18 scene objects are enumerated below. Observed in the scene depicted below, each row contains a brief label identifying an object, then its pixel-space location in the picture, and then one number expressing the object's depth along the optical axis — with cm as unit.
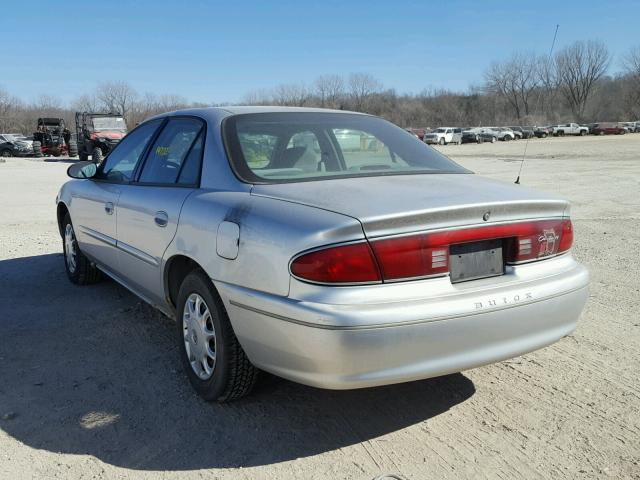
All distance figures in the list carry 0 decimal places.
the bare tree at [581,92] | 10196
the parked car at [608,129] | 6988
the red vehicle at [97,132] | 2605
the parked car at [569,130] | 7325
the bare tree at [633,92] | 10194
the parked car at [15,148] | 3847
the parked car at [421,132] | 5941
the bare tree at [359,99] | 11425
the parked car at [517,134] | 6792
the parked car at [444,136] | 5641
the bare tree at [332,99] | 10185
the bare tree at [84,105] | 8716
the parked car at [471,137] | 6122
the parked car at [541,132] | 7035
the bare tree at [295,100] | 8988
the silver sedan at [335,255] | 238
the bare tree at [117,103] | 8938
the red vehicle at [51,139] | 3597
